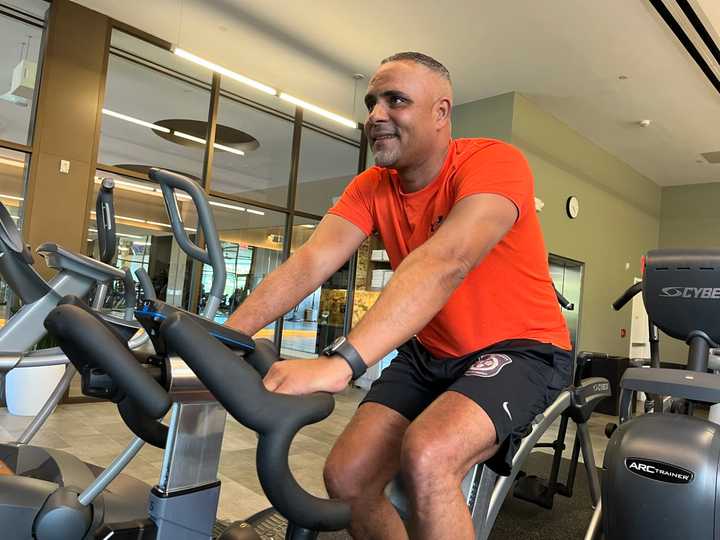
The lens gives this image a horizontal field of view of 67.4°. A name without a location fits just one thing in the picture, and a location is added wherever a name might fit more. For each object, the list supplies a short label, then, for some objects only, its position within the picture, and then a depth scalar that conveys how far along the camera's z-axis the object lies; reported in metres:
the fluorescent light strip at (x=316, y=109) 5.57
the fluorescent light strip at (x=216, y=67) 4.73
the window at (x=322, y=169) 7.15
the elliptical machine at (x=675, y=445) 1.18
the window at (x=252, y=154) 6.27
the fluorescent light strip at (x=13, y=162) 4.72
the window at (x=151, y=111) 5.39
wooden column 4.76
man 1.03
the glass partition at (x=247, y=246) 6.59
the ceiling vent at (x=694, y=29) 4.34
